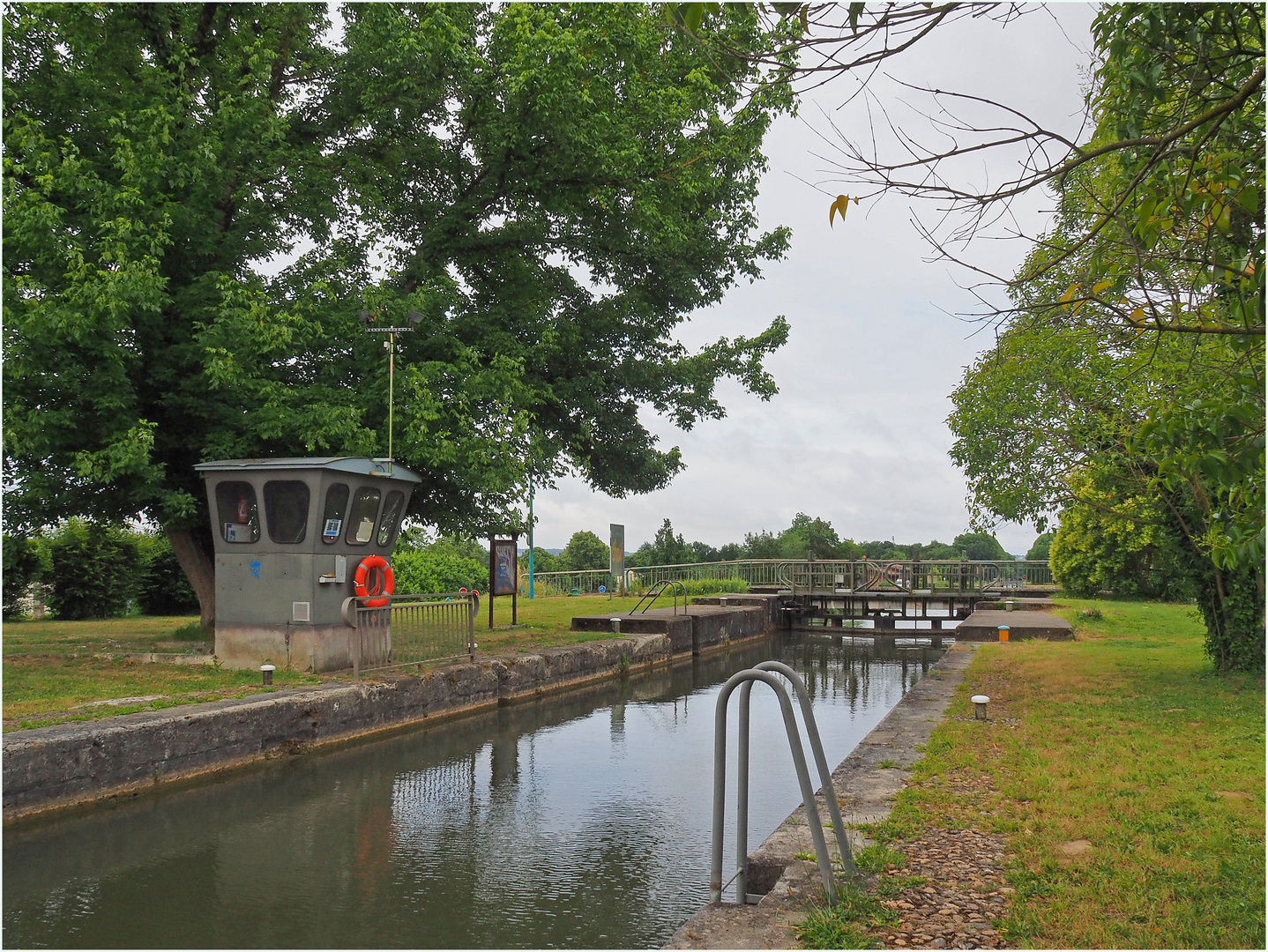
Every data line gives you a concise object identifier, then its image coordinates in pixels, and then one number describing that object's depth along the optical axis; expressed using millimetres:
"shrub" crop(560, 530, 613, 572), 45969
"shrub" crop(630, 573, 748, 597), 30859
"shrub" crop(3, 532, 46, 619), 17594
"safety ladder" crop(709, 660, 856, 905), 4031
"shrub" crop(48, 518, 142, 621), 19000
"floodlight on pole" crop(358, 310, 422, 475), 11438
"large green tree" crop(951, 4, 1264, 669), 3186
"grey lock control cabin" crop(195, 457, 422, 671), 10469
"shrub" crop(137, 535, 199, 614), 20500
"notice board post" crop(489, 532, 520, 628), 17406
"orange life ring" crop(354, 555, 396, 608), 10953
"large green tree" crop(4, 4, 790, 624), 10570
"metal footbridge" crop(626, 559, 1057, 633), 28172
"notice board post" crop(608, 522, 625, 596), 26922
